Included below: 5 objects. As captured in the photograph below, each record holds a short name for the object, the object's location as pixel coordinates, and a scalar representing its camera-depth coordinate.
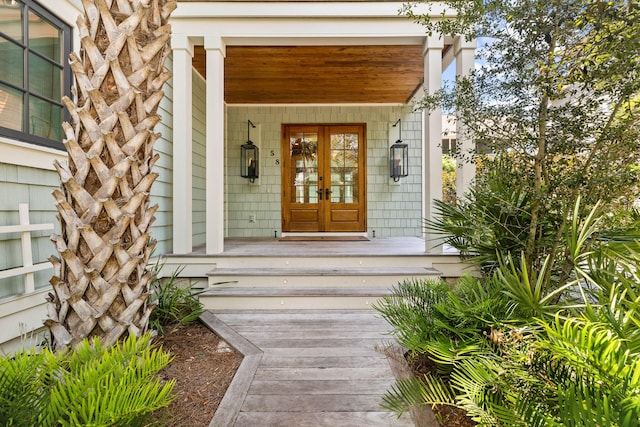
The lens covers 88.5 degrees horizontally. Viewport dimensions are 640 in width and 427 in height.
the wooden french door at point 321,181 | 6.71
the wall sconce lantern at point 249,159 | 6.48
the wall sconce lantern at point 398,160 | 6.41
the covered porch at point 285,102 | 3.86
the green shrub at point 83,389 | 0.98
